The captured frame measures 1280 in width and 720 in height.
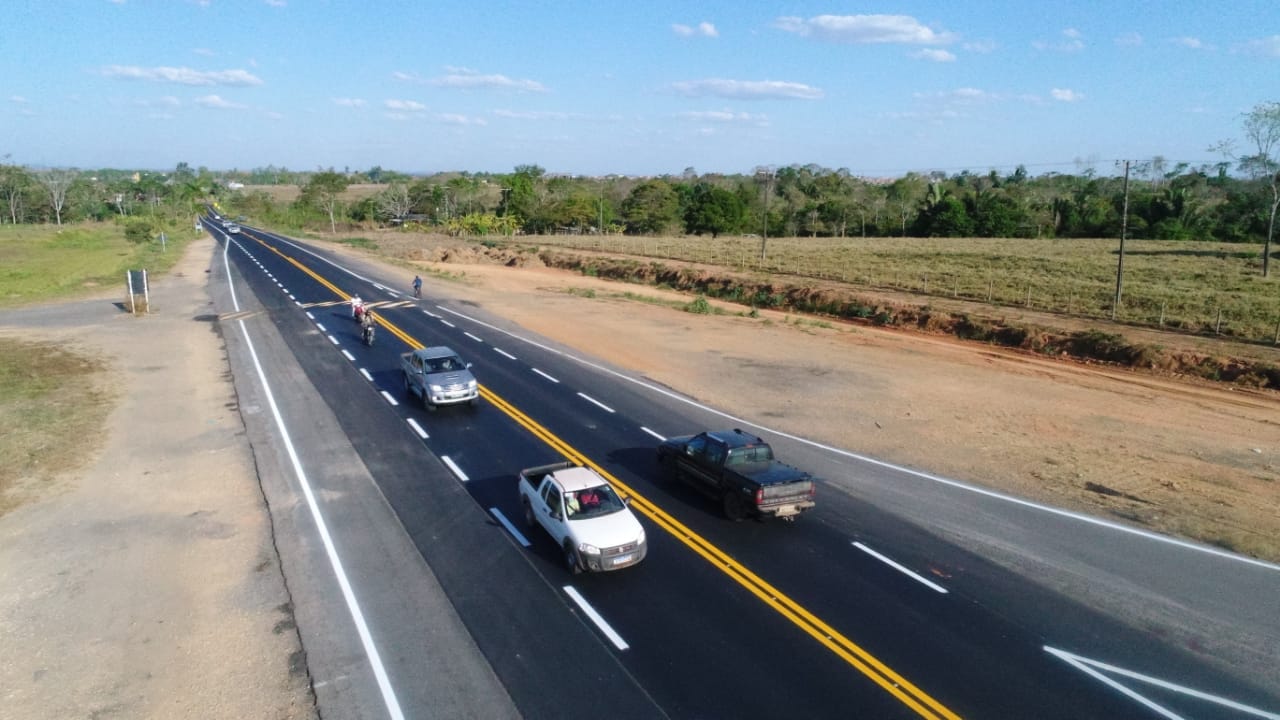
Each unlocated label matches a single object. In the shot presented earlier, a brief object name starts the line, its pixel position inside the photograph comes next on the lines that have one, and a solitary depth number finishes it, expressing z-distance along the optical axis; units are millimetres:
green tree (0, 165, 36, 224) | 130500
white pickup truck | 12641
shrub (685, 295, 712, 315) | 46469
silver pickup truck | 22312
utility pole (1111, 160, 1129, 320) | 38656
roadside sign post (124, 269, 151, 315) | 40625
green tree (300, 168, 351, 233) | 155750
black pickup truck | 14570
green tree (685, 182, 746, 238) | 111688
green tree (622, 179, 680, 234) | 119062
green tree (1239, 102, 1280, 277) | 50375
